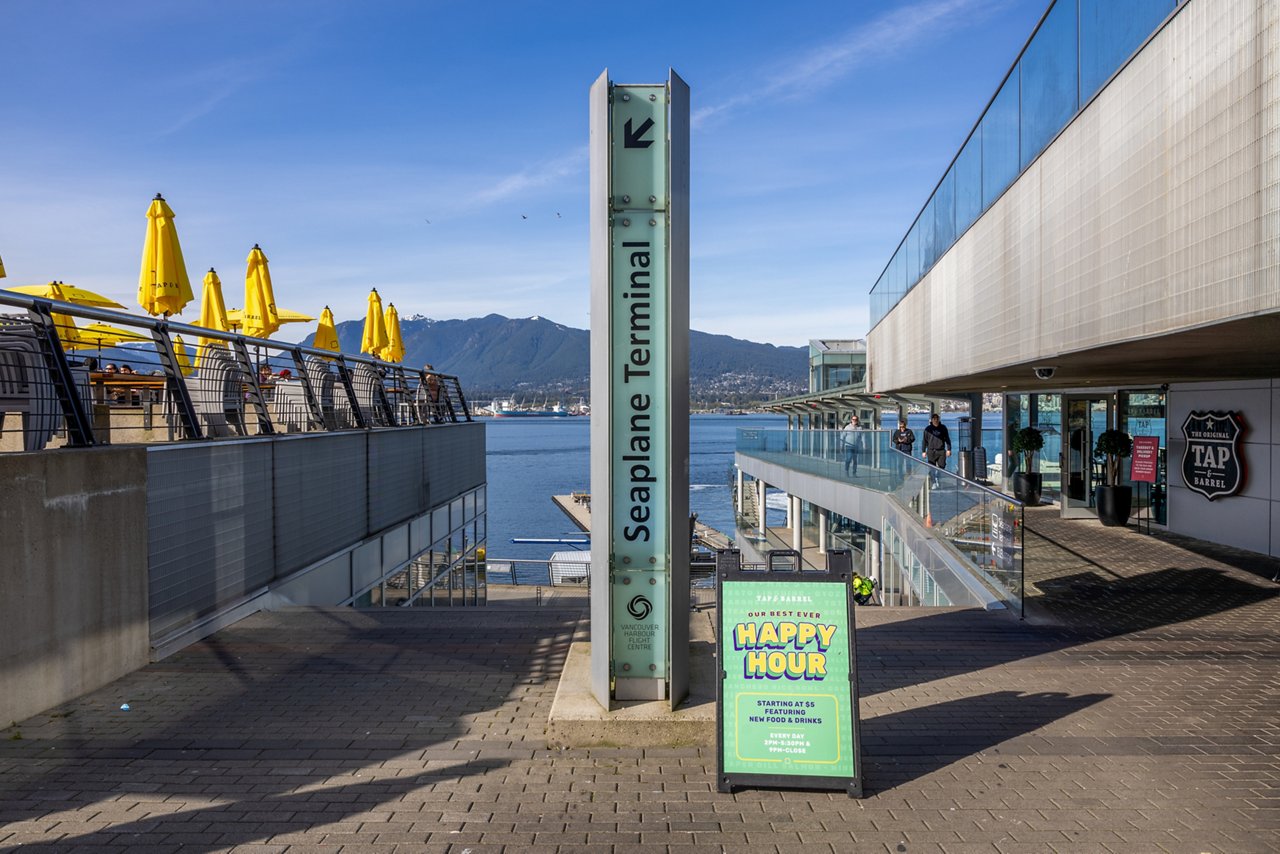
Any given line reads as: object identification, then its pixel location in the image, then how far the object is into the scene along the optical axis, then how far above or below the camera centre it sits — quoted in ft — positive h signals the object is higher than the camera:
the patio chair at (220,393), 30.89 +0.43
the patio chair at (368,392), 44.96 +0.63
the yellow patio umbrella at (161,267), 45.78 +6.74
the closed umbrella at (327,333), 72.84 +5.63
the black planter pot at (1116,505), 57.16 -6.25
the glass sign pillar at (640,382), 20.13 +0.46
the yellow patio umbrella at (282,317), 69.67 +6.64
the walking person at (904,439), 71.31 -2.81
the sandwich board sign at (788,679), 17.04 -5.09
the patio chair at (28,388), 22.16 +0.45
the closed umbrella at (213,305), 57.52 +6.11
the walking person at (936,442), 68.64 -2.92
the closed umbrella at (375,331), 74.08 +5.91
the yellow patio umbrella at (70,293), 45.75 +5.65
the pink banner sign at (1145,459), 55.57 -3.40
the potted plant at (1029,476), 70.90 -5.59
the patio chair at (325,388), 40.83 +0.78
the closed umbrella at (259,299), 59.88 +6.79
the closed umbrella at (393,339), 77.92 +5.48
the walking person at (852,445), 71.46 -3.28
